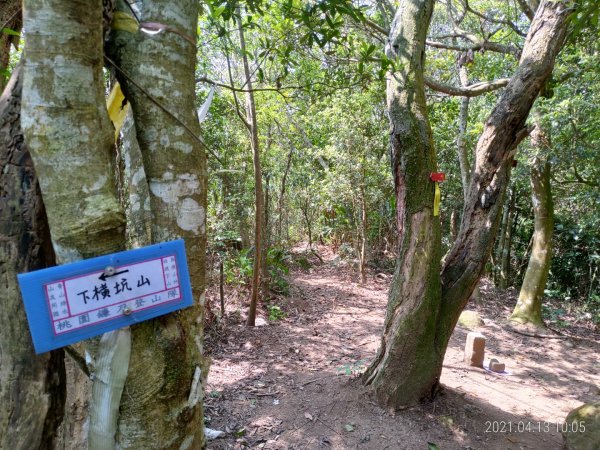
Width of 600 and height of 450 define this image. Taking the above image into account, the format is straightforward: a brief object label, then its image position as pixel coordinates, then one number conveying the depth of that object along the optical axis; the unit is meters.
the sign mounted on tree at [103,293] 0.80
